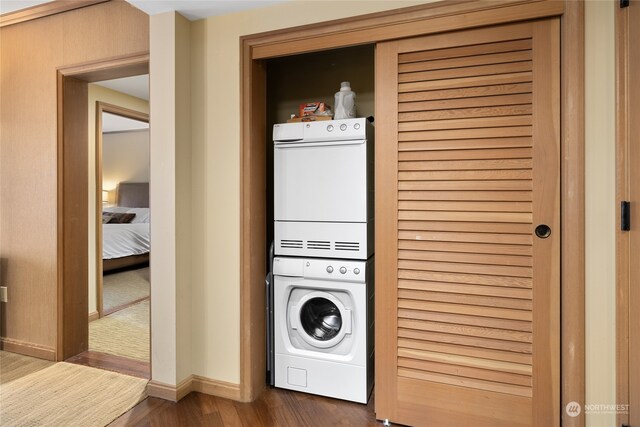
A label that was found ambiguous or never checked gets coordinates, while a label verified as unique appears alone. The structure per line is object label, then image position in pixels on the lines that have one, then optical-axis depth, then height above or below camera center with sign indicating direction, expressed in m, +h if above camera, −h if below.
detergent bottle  2.19 +0.64
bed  5.17 -0.33
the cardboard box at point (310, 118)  2.17 +0.55
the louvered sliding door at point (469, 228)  1.67 -0.07
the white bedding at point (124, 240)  5.18 -0.37
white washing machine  2.08 -0.66
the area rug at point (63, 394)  1.93 -1.04
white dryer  2.05 +0.14
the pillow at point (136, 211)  6.57 +0.05
